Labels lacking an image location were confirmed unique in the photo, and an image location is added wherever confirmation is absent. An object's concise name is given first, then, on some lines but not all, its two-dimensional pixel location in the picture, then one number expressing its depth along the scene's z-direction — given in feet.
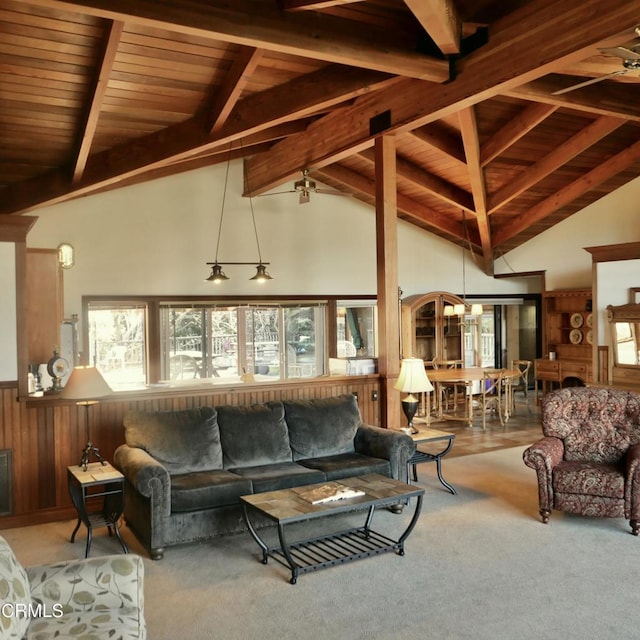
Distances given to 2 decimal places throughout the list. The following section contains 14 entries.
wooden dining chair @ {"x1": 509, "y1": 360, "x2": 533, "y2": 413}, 32.94
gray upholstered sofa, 13.97
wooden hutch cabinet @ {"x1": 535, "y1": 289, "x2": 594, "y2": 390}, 32.55
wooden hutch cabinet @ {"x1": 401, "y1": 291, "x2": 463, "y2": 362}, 34.09
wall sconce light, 25.39
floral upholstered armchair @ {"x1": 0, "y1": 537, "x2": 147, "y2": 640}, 7.71
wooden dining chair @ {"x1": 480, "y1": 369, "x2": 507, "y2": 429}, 29.29
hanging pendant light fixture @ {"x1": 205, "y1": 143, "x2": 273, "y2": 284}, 29.81
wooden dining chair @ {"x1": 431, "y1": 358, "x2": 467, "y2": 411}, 34.32
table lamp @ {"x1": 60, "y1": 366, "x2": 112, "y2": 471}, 14.38
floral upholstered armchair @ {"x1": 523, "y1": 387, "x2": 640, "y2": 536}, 14.97
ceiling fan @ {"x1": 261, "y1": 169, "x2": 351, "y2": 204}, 25.55
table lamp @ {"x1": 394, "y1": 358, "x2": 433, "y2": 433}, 18.06
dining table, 29.19
